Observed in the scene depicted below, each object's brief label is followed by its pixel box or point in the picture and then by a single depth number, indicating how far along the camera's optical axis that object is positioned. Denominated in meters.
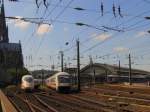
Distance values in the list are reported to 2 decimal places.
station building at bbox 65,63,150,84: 116.62
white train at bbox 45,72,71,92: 63.35
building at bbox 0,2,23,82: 137.36
